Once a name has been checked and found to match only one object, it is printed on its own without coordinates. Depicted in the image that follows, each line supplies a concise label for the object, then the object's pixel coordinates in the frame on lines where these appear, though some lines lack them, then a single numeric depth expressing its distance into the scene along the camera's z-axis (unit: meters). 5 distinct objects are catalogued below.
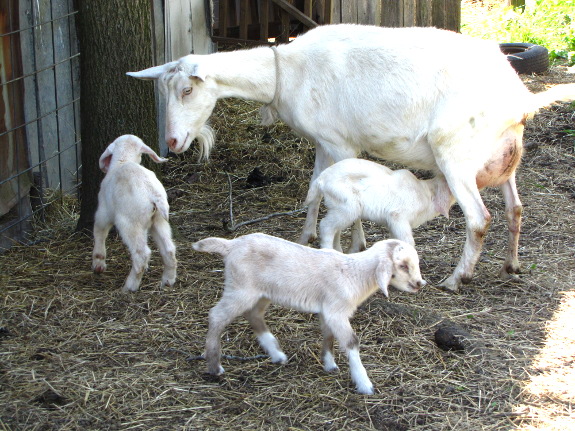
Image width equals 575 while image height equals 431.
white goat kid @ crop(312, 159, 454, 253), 4.98
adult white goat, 5.16
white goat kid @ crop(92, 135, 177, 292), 4.88
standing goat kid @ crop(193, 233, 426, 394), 3.81
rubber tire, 11.21
